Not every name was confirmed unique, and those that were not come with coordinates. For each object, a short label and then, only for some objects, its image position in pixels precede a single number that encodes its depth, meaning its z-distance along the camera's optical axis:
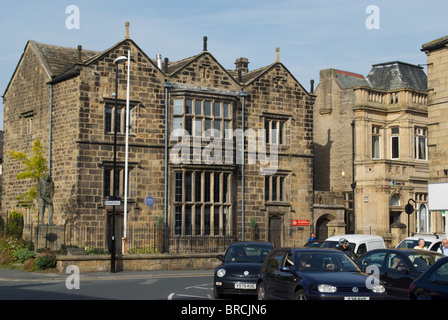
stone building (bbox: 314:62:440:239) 41.91
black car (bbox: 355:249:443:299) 16.72
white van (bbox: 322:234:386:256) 25.84
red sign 38.61
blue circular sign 33.94
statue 33.03
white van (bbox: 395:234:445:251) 25.74
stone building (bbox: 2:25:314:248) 33.31
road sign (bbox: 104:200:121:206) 28.56
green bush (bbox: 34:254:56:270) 27.95
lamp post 28.12
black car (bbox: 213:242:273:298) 18.20
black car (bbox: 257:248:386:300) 14.07
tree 33.72
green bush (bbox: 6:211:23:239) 37.09
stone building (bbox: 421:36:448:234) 32.81
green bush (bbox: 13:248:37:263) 29.83
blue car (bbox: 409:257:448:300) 11.71
